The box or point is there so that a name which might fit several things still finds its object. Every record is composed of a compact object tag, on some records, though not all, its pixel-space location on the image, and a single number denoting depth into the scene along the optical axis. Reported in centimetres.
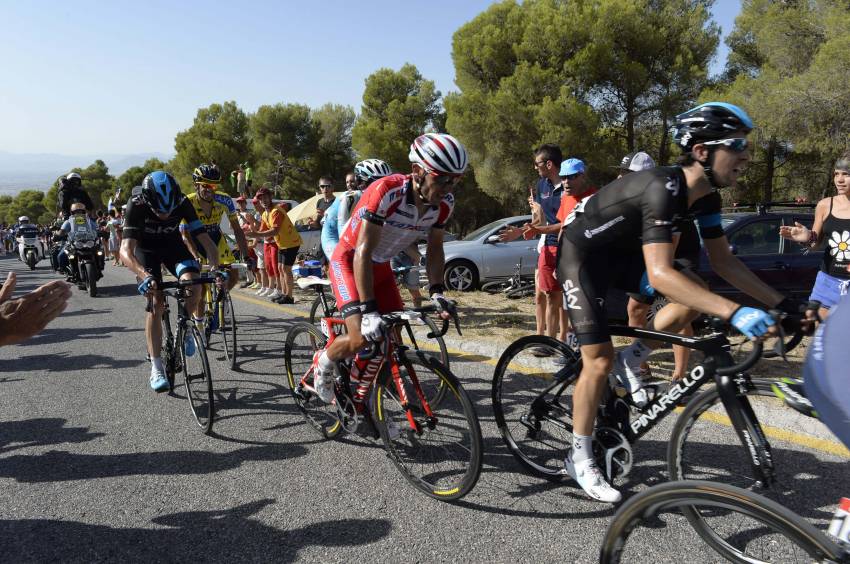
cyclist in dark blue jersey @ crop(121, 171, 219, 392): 470
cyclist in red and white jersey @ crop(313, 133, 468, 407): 303
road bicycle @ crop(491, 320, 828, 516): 226
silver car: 1130
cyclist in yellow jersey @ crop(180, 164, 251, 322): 595
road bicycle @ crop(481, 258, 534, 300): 974
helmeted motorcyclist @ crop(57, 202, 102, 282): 1213
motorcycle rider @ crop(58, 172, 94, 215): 1310
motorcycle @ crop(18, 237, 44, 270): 2114
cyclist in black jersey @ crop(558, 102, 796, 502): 239
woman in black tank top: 411
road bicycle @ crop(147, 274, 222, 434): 407
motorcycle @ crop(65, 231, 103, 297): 1178
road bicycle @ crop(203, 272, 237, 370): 600
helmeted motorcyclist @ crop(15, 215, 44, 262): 2191
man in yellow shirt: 948
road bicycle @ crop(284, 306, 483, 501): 289
